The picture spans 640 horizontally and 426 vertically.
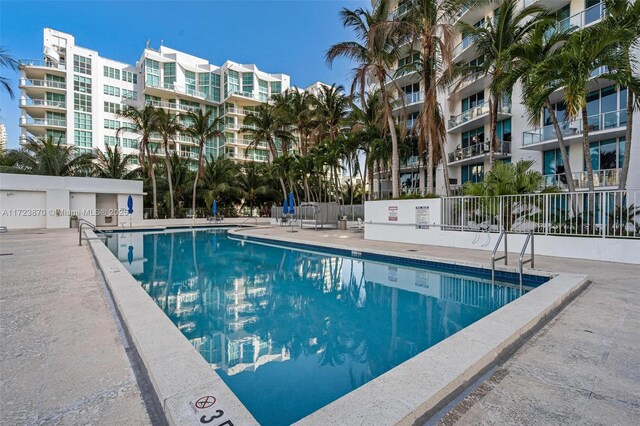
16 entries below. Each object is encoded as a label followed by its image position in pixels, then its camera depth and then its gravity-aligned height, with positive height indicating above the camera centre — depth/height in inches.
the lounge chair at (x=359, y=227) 749.6 -38.1
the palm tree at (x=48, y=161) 940.6 +166.6
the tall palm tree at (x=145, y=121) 1016.2 +301.9
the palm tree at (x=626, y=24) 338.6 +203.6
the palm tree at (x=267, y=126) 1168.8 +326.8
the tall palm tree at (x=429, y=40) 509.0 +279.3
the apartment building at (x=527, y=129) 592.7 +180.9
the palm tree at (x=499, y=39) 494.0 +279.8
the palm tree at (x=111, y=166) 1074.1 +163.9
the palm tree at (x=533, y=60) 399.5 +198.8
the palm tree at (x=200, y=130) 1080.8 +286.6
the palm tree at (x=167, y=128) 1024.9 +284.4
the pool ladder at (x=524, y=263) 257.0 -51.1
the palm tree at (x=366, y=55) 559.8 +286.6
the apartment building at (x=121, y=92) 1510.8 +656.2
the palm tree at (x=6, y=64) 406.6 +199.7
